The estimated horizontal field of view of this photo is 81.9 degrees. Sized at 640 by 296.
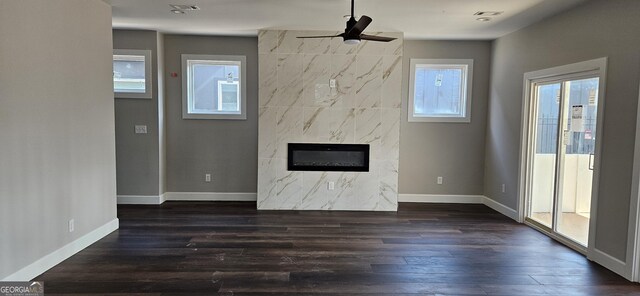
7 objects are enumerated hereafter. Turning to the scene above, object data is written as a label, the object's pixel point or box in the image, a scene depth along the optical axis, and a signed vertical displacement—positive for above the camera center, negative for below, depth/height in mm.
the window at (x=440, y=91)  6250 +664
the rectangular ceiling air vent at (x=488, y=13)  4504 +1447
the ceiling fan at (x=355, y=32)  3523 +973
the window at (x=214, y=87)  6152 +637
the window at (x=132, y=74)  5824 +791
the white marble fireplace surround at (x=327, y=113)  5668 +220
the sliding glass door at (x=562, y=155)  4090 -279
